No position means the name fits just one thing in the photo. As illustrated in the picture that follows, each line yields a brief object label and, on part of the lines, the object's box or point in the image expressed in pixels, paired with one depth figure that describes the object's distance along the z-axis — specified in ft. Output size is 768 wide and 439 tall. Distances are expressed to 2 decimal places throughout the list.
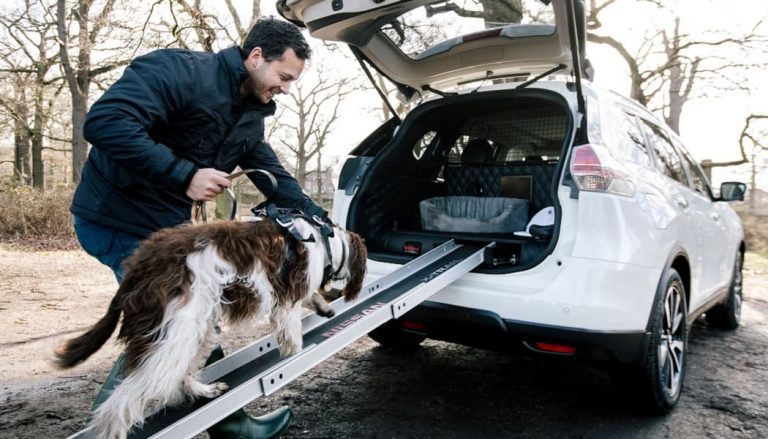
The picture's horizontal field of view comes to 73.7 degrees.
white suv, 8.63
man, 6.45
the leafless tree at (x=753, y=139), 48.57
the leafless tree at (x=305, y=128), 92.79
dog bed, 11.89
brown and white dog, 5.87
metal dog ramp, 6.03
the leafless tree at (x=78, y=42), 45.86
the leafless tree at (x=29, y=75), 51.77
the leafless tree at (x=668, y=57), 44.39
